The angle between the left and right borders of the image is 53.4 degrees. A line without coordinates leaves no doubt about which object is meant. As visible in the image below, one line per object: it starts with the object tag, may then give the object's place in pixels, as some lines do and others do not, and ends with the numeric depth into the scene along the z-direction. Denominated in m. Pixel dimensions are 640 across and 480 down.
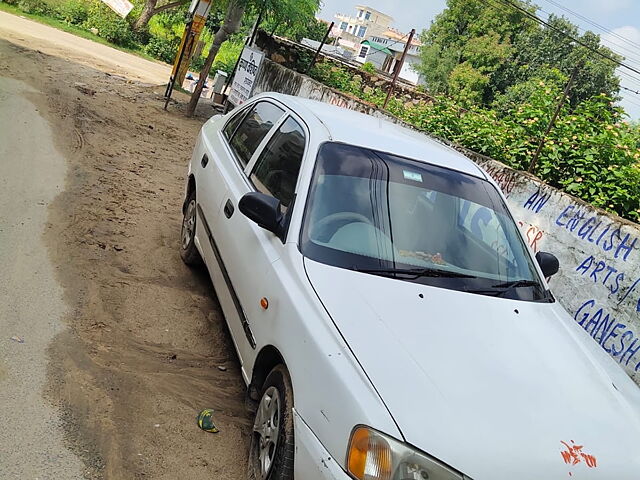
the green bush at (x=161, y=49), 32.34
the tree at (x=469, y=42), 46.34
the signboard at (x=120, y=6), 27.31
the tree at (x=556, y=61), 45.84
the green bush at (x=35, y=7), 27.98
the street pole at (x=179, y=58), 14.74
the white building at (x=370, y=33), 75.44
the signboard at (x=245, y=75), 12.80
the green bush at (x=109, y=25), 29.94
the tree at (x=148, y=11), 33.12
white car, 2.42
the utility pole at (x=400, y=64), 10.88
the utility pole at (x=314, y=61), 13.98
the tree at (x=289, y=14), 15.59
